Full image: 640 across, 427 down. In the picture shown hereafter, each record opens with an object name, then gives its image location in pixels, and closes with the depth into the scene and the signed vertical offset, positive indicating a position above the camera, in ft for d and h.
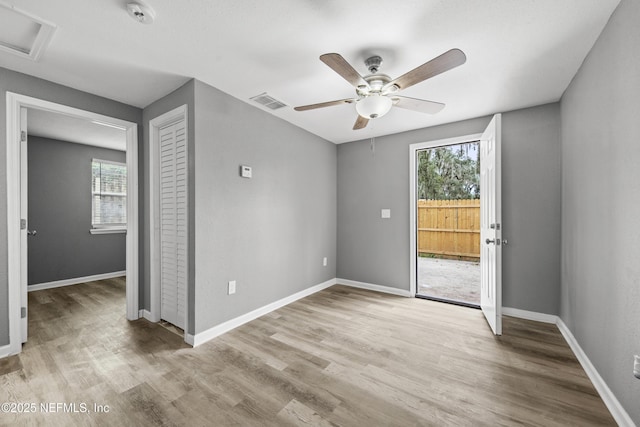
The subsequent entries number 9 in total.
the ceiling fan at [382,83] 5.05 +2.94
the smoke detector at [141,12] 4.92 +3.86
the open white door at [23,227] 7.51 -0.42
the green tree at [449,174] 23.00 +3.50
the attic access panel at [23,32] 5.24 +3.94
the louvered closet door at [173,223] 8.67 -0.36
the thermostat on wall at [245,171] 9.18 +1.44
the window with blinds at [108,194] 15.35 +1.08
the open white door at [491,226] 8.18 -0.48
